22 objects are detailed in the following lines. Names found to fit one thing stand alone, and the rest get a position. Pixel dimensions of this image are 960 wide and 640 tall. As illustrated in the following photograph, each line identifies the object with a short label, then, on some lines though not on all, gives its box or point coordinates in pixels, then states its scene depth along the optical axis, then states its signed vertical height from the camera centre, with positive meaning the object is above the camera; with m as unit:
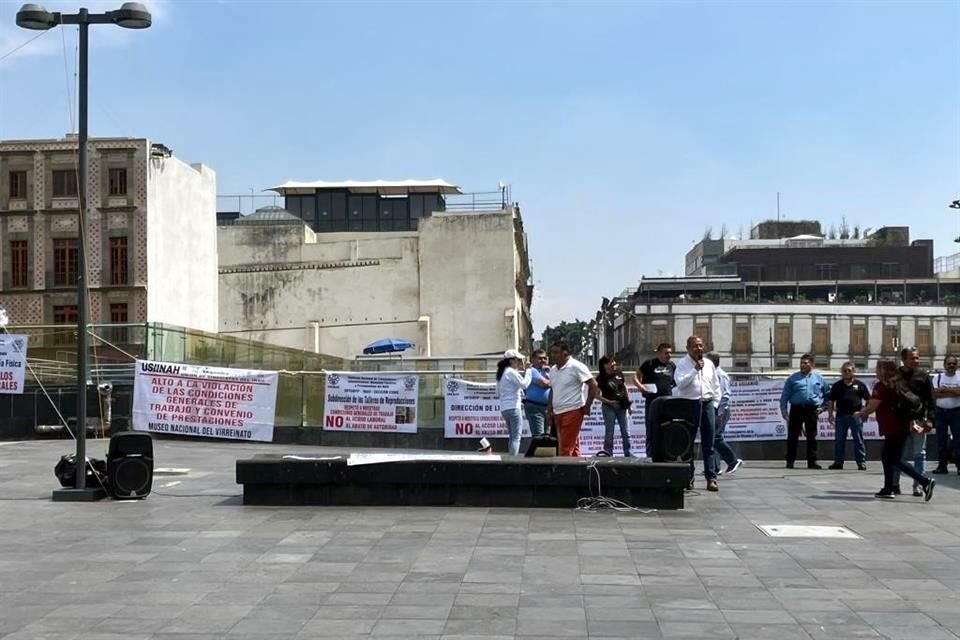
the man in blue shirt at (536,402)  16.86 -1.17
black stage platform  12.12 -1.65
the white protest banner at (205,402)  24.39 -1.63
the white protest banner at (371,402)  23.75 -1.62
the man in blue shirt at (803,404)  17.81 -1.28
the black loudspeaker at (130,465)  13.07 -1.56
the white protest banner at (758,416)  20.78 -1.70
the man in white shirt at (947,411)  16.68 -1.32
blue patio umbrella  51.72 -1.08
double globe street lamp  13.02 +2.34
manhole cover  10.48 -1.91
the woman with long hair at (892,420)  13.09 -1.13
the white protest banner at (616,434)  20.89 -1.96
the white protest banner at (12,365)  25.23 -0.87
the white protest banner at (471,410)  22.73 -1.73
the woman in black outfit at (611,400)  16.09 -1.08
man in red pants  13.89 -0.90
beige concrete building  59.25 +1.85
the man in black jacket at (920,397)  13.48 -0.94
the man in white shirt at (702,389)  13.41 -0.80
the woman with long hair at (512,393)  16.02 -0.98
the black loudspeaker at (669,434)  12.80 -1.23
